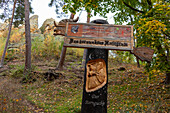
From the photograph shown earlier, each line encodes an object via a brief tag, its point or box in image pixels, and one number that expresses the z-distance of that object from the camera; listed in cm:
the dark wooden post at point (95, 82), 348
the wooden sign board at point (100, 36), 361
